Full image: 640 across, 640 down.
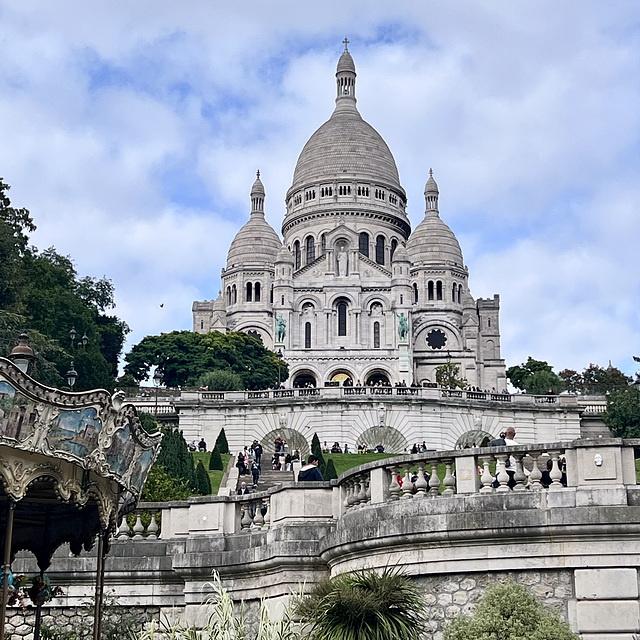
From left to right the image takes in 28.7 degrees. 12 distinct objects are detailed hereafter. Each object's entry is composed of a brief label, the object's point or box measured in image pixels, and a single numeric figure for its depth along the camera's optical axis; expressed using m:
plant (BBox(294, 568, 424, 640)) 13.51
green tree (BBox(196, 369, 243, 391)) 78.19
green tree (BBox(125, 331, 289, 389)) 88.44
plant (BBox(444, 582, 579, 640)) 12.84
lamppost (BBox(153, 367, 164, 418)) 90.31
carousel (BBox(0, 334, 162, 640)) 13.49
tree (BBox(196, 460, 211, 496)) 36.16
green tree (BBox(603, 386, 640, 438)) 58.72
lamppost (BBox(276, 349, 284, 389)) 103.50
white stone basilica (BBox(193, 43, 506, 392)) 106.44
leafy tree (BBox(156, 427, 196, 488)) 36.44
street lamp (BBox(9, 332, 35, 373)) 14.52
